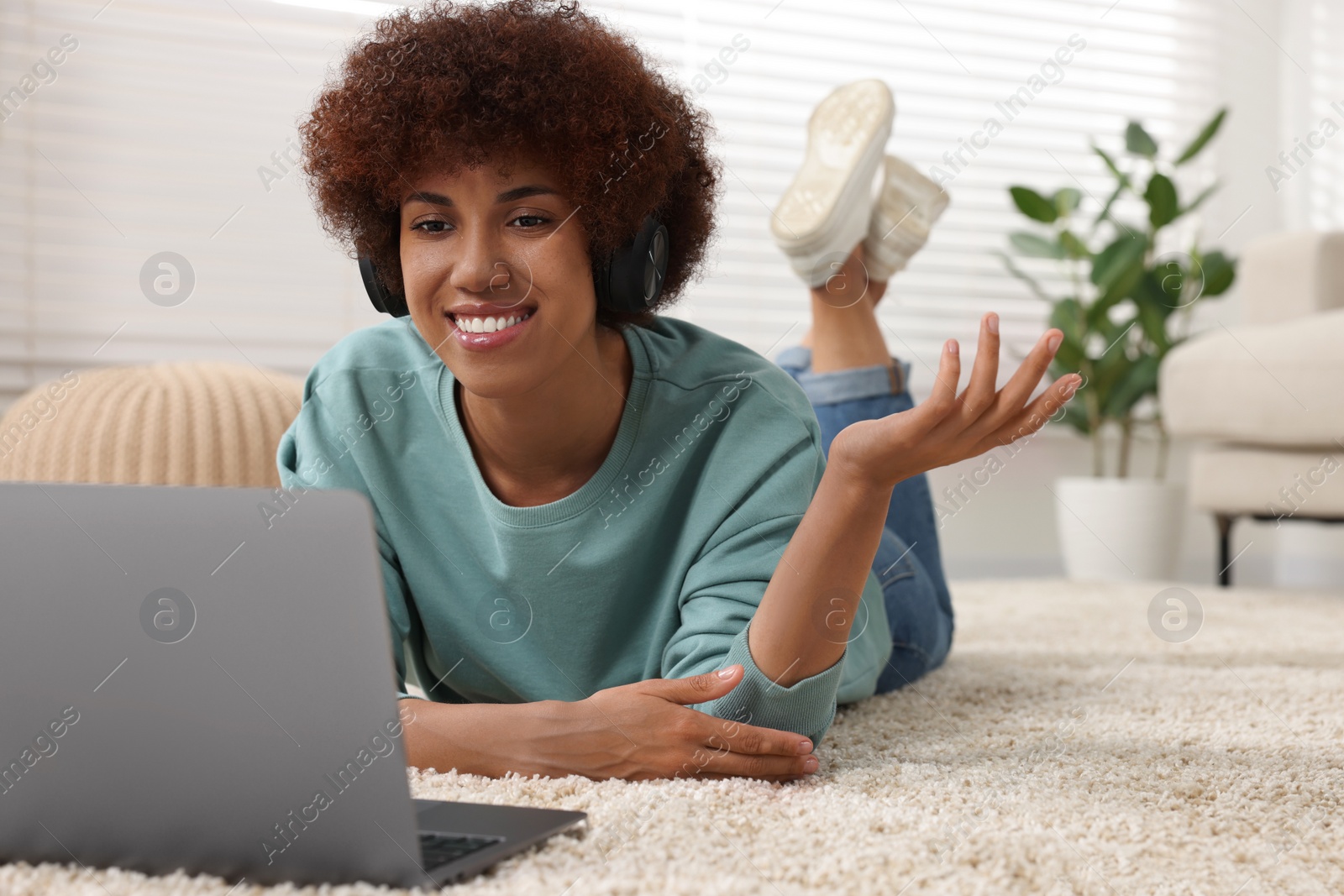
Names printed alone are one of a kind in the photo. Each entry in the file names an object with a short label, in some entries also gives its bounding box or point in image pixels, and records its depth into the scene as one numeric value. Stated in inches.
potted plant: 110.0
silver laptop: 21.2
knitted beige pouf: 59.4
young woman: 33.4
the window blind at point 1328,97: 137.6
